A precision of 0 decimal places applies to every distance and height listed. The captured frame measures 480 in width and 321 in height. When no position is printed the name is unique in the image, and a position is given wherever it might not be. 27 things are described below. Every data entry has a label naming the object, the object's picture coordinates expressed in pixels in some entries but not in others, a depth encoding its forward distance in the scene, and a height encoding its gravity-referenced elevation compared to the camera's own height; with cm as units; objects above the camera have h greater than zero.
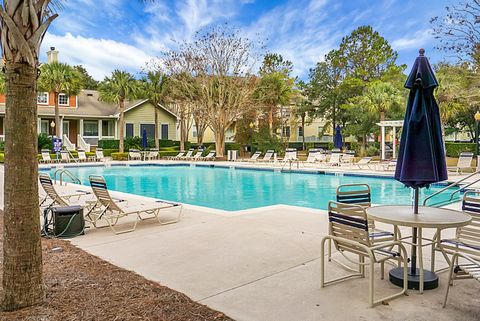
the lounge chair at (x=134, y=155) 2777 -46
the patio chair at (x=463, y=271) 305 -98
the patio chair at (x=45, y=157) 2389 -53
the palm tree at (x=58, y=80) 2639 +461
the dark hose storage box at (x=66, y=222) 597 -111
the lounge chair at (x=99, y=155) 2639 -44
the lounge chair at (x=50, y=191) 731 -80
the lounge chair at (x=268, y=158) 2411 -56
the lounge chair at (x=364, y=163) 1924 -67
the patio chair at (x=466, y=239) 377 -92
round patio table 350 -64
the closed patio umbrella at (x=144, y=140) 2978 +64
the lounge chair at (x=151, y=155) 2861 -47
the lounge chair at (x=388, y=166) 1788 -79
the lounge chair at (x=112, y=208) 650 -103
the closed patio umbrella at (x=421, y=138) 381 +11
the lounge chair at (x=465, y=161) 1582 -46
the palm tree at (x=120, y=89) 2808 +429
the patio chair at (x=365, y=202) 429 -66
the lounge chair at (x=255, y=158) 2512 -58
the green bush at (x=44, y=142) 2759 +44
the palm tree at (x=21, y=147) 297 +1
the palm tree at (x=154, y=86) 2945 +470
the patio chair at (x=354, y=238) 344 -83
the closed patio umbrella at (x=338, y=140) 2606 +60
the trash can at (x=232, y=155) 2702 -43
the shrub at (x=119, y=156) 2755 -52
